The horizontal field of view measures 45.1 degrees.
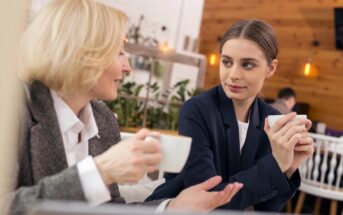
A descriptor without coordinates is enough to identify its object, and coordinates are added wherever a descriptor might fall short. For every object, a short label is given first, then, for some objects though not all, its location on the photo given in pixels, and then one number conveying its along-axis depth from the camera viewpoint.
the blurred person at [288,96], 4.88
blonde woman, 0.62
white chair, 3.11
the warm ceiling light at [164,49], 4.62
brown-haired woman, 0.94
